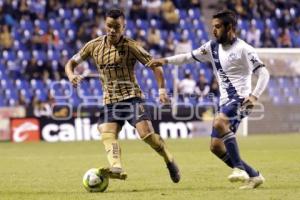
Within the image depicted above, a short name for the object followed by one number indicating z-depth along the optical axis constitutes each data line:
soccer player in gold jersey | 20.50
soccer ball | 19.70
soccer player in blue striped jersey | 19.49
